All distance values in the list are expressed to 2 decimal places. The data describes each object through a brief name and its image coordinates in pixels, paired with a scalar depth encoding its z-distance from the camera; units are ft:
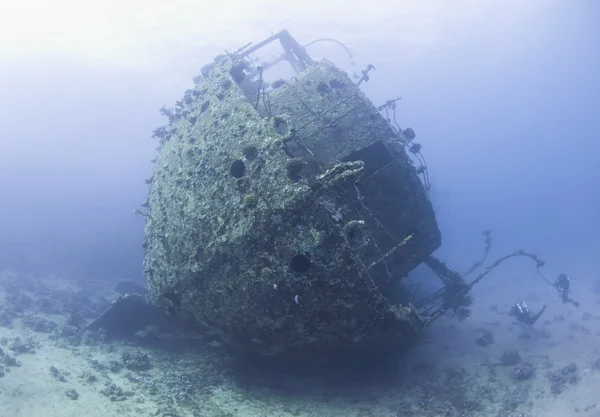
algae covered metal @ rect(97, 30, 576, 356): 23.03
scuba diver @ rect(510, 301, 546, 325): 44.76
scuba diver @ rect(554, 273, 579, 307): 46.19
